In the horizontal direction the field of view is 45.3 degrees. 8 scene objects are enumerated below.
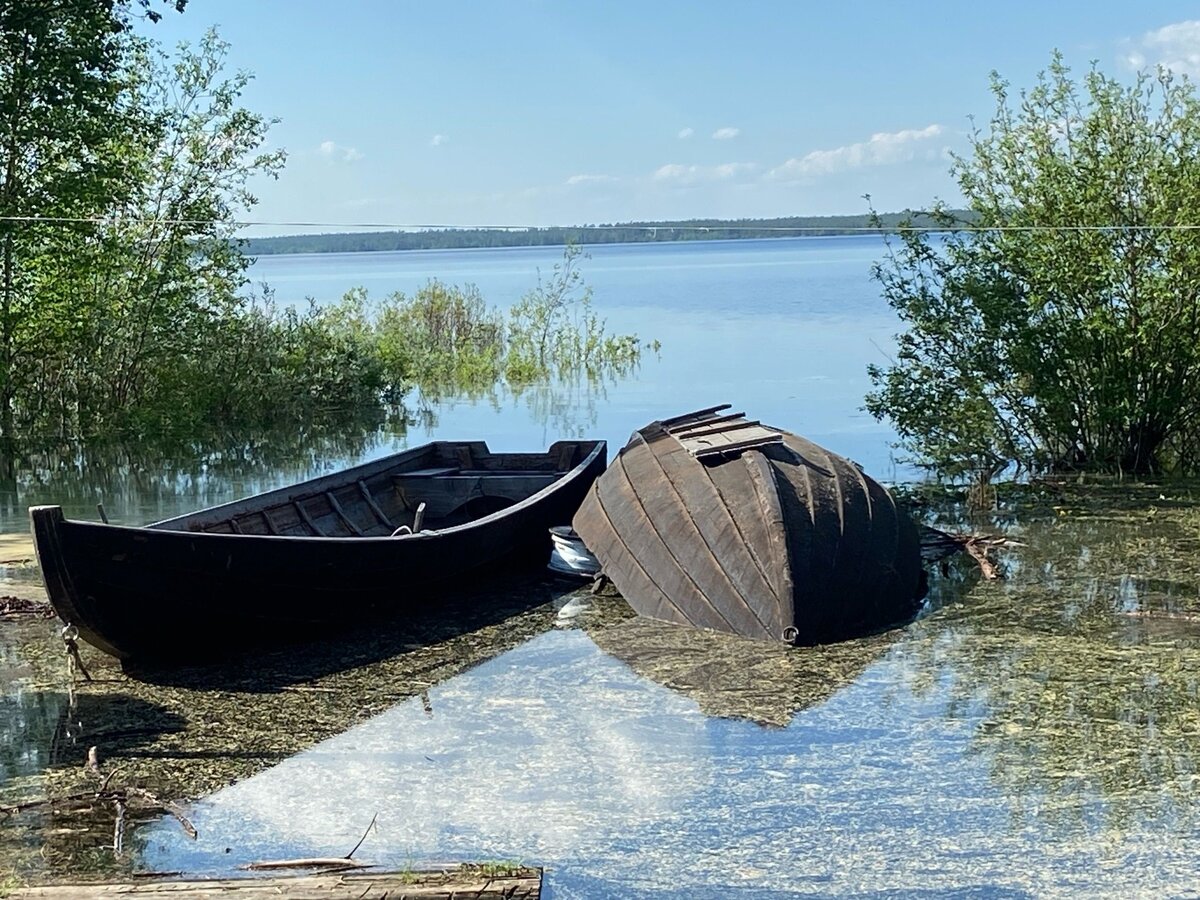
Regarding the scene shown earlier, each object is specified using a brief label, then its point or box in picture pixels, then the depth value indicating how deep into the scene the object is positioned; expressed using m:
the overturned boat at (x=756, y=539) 7.98
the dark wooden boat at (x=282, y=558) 7.20
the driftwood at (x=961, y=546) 10.09
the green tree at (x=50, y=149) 14.90
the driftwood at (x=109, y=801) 5.54
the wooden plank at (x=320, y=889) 4.37
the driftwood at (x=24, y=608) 9.01
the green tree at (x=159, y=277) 17.94
